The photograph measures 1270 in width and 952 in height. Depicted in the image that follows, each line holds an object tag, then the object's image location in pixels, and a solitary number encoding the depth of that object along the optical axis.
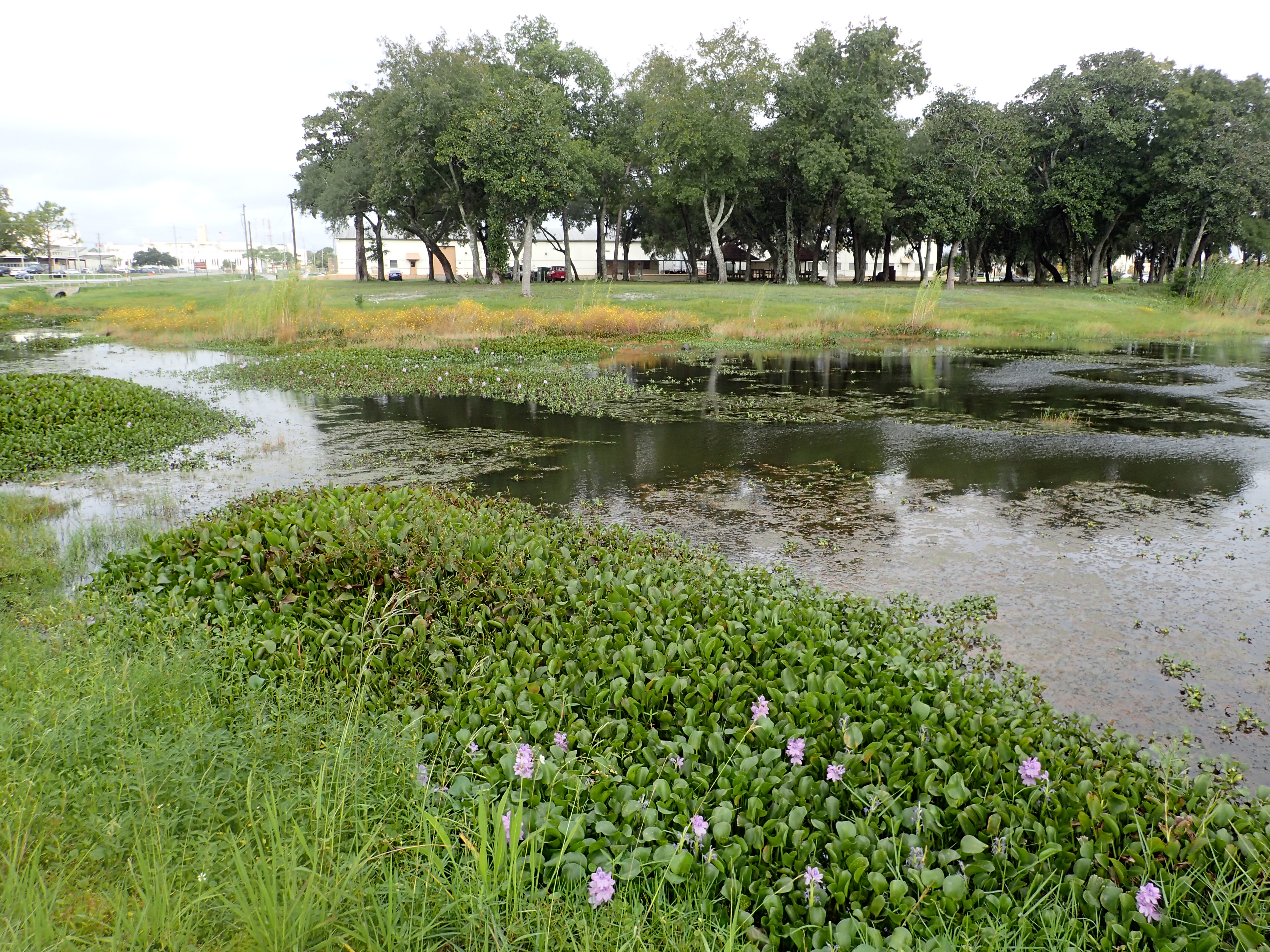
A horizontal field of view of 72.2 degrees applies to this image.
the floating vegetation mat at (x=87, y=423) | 11.64
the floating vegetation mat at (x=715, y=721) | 3.35
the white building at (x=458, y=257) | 88.88
